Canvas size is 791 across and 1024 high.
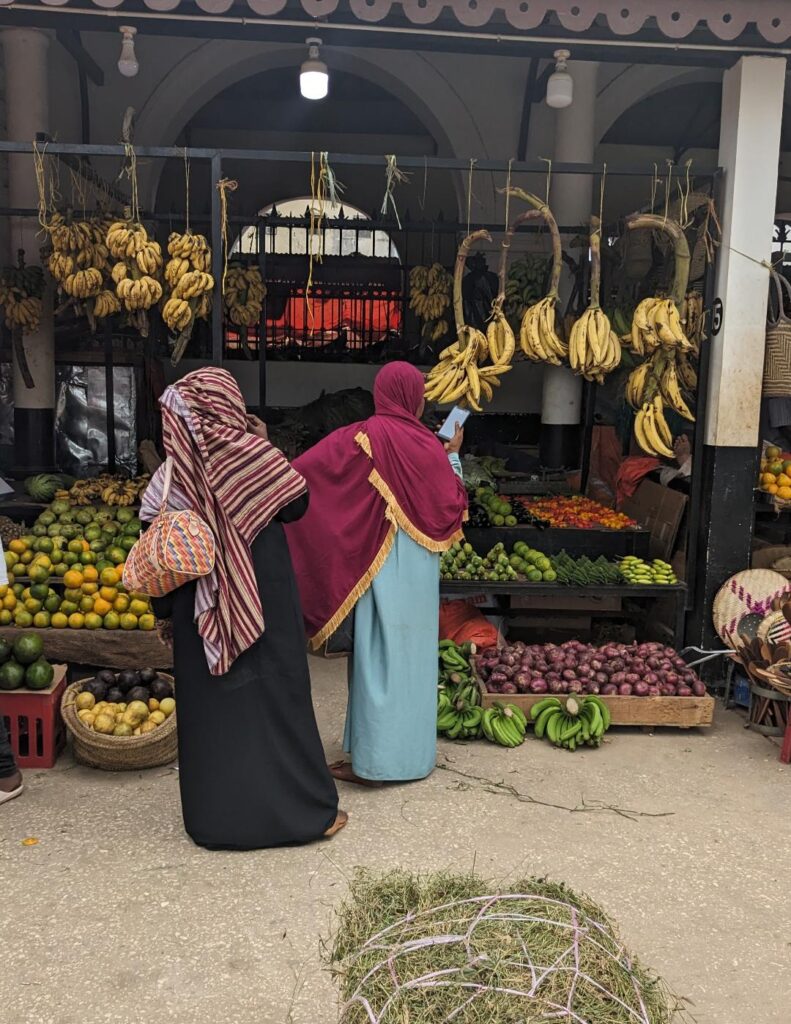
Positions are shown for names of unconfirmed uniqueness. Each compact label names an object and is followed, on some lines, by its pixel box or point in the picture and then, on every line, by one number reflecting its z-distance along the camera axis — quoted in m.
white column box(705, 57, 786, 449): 5.21
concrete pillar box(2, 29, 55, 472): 8.59
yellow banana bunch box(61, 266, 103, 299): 6.47
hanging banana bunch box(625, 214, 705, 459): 5.26
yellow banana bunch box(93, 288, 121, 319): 6.67
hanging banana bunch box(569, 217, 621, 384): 5.32
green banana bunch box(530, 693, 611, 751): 4.61
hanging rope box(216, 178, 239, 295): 4.87
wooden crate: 4.81
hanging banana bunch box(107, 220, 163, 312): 5.41
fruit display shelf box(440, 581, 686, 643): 5.45
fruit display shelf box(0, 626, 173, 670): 4.88
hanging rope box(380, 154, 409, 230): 4.82
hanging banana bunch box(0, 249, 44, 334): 8.16
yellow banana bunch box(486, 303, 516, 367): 5.39
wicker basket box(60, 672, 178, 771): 4.07
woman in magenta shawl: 3.91
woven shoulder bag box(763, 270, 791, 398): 5.35
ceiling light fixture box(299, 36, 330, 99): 6.45
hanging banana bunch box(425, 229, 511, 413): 5.31
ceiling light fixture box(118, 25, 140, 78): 5.10
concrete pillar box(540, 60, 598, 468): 8.81
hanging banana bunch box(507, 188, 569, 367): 5.38
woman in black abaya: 3.25
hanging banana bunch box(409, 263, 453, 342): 9.05
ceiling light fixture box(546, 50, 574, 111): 6.46
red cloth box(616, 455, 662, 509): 7.34
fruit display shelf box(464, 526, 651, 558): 6.07
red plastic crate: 4.18
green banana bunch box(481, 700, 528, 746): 4.61
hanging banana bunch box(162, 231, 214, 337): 5.32
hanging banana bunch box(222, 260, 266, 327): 8.70
